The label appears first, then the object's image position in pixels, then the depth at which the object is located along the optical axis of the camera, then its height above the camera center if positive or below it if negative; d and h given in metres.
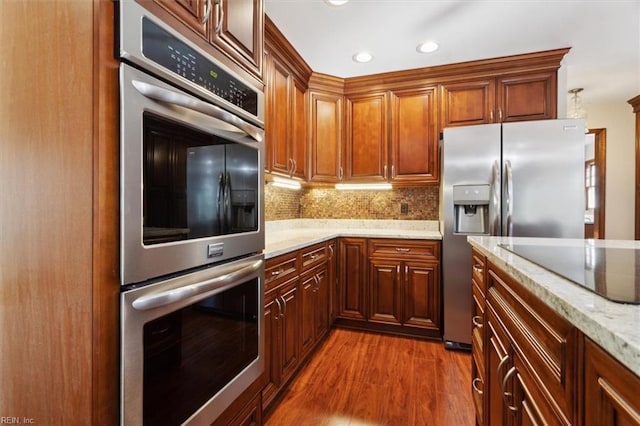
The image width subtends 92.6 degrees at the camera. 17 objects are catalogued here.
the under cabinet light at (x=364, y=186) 3.21 +0.28
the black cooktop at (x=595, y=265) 0.60 -0.15
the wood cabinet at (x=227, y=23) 0.92 +0.67
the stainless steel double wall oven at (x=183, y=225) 0.76 -0.04
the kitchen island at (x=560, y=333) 0.43 -0.24
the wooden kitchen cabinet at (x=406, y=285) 2.64 -0.65
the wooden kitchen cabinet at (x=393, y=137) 2.96 +0.75
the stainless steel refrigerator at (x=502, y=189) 2.28 +0.18
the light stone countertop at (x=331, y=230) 2.22 -0.19
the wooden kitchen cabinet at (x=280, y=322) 1.63 -0.65
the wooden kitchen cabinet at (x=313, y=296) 2.12 -0.64
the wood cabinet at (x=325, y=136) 3.02 +0.77
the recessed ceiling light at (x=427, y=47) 2.44 +1.35
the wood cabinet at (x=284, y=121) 2.29 +0.76
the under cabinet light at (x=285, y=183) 2.61 +0.27
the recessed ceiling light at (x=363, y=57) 2.62 +1.35
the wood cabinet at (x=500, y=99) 2.68 +1.03
